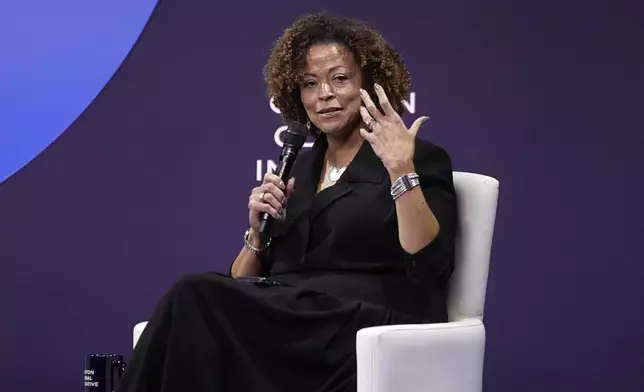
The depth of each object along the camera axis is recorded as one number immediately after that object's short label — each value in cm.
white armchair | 1216
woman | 1219
